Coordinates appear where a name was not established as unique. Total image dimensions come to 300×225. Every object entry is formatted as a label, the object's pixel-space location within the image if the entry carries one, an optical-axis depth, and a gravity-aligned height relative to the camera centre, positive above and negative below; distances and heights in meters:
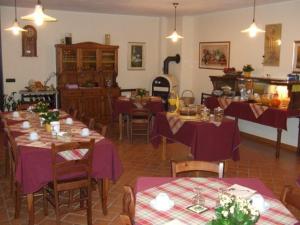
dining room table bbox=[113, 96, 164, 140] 7.59 -0.52
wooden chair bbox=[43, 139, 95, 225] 3.50 -0.97
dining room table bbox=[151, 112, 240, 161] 5.24 -0.82
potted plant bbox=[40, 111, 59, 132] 4.47 -0.48
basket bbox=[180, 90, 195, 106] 7.24 -0.38
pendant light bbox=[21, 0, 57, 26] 4.03 +0.71
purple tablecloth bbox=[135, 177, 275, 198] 2.74 -0.80
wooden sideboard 6.39 -0.01
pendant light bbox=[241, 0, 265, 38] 5.87 +0.87
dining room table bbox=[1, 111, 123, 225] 3.56 -0.82
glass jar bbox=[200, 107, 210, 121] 5.51 -0.50
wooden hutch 8.92 +0.08
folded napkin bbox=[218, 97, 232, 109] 7.51 -0.41
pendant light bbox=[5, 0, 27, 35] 6.18 +0.87
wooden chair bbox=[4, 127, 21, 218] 3.76 -0.94
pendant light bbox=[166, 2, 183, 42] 7.53 +0.94
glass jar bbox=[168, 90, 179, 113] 6.02 -0.33
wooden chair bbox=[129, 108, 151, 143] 7.31 -0.82
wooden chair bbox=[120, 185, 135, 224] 2.29 -0.78
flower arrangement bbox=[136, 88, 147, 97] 7.93 -0.27
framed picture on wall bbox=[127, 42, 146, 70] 10.20 +0.71
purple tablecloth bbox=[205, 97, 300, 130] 6.25 -0.57
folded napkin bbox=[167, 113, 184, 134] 5.61 -0.64
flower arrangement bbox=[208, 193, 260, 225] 1.73 -0.63
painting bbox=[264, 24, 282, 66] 7.38 +0.80
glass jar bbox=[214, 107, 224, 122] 5.42 -0.49
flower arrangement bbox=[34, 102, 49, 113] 4.96 -0.40
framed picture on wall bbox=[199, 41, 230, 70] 8.85 +0.70
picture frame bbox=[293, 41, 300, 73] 6.95 +0.49
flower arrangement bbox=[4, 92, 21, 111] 8.59 -0.54
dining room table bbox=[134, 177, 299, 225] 2.25 -0.83
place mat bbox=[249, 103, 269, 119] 6.61 -0.48
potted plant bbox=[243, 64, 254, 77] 7.81 +0.28
